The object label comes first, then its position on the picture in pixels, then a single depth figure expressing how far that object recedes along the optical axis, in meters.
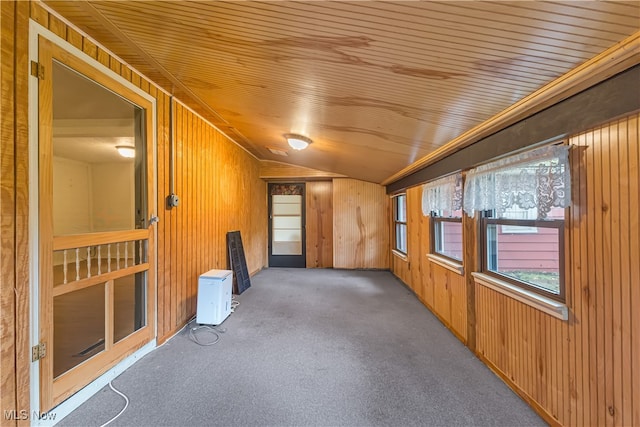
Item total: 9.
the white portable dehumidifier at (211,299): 2.79
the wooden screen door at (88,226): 1.48
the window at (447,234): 2.74
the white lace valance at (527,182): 1.39
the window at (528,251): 1.52
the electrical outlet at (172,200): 2.51
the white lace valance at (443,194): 2.54
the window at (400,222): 4.87
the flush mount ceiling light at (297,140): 3.26
